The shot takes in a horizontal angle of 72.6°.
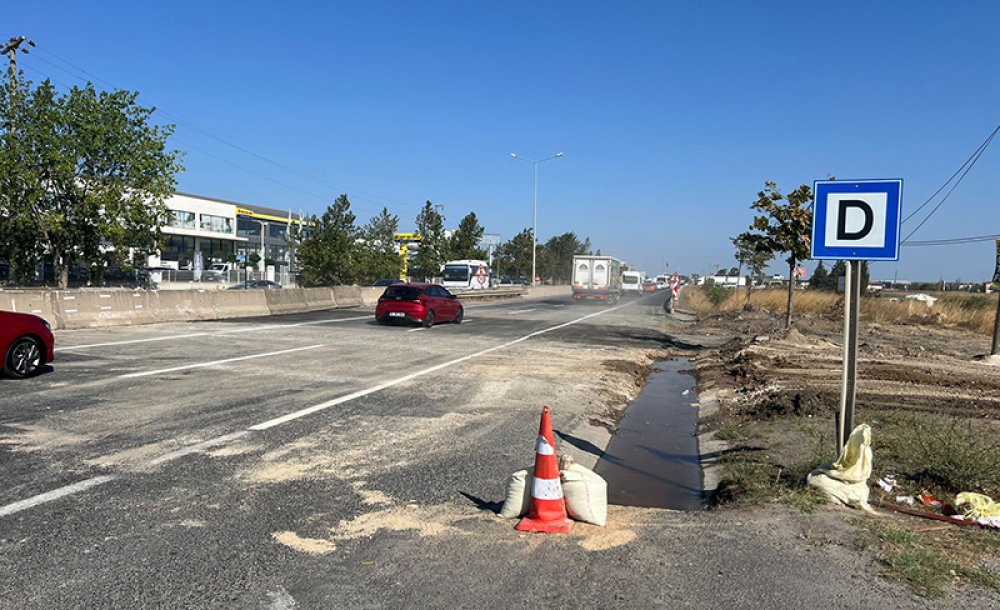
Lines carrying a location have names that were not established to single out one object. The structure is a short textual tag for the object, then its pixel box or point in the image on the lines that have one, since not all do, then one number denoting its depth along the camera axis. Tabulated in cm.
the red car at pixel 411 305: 2262
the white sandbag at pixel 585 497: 488
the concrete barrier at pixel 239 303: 2464
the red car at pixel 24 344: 990
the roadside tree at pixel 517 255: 10566
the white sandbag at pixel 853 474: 531
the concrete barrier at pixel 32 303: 1653
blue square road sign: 584
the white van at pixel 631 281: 7744
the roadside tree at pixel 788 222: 1892
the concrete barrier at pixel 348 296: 3391
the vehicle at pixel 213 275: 5119
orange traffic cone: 478
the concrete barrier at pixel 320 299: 3086
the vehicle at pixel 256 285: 4337
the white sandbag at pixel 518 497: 498
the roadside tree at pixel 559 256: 11388
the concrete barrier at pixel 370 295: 3681
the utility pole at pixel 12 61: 2806
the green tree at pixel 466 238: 7419
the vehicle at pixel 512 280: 8186
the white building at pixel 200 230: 8144
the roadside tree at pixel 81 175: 2838
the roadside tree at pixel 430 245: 7044
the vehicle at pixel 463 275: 4959
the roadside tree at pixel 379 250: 6075
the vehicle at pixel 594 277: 5169
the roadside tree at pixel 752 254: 2064
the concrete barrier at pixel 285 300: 2758
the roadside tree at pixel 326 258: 4675
